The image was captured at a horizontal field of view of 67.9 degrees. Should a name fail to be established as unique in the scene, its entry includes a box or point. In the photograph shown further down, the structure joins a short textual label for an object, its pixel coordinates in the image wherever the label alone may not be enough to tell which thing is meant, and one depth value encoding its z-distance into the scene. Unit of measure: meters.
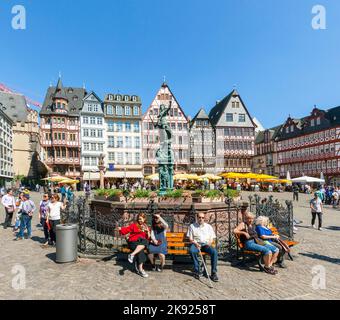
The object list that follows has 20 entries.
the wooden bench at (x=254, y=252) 6.16
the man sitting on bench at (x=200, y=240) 5.79
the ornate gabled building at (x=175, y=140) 46.59
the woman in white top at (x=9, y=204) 11.33
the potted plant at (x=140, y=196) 9.68
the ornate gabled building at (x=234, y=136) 49.31
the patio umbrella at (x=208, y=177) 27.80
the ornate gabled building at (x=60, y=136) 43.84
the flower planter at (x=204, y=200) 9.16
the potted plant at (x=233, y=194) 10.00
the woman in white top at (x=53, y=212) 8.34
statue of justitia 12.72
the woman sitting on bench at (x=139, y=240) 5.96
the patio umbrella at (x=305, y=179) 26.75
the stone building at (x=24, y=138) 55.25
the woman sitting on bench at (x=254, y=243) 6.02
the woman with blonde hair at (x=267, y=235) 6.23
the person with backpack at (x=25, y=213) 9.50
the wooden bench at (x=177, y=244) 6.29
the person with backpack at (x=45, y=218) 8.91
